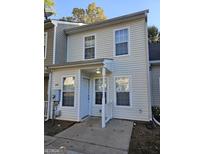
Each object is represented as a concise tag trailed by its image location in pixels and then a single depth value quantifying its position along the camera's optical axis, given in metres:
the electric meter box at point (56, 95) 7.68
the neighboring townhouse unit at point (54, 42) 8.95
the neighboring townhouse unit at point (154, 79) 8.88
